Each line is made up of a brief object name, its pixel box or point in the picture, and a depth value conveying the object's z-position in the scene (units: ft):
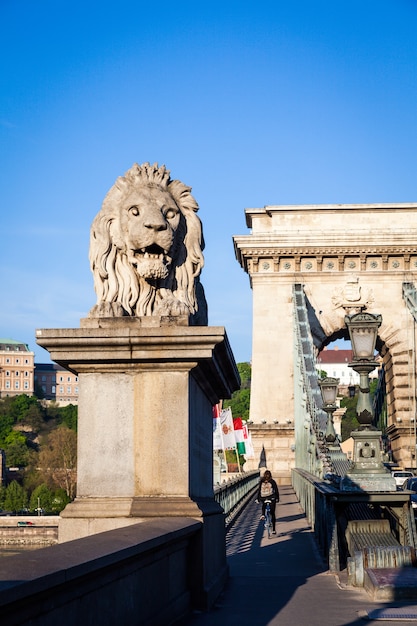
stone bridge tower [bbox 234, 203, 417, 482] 164.04
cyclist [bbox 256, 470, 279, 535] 62.23
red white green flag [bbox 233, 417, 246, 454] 119.85
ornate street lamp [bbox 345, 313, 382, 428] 45.27
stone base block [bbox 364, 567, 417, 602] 26.07
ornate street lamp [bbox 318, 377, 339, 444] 84.64
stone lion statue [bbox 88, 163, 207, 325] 23.65
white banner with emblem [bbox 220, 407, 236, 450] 101.24
